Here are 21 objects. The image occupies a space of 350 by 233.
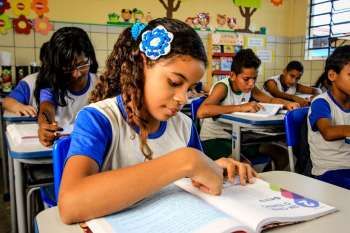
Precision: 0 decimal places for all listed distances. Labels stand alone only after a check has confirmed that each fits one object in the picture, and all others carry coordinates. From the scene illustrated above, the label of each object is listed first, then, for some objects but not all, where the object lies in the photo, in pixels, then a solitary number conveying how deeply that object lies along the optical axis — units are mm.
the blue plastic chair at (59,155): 858
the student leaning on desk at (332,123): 1504
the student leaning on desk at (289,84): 3508
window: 3855
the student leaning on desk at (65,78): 1523
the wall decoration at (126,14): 3455
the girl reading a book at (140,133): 555
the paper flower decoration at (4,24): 2947
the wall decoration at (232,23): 4039
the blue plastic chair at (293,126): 1568
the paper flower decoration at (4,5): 2934
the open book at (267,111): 2008
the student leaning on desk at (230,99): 2129
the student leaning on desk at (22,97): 2029
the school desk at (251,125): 1881
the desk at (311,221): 559
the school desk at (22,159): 1146
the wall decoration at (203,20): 3844
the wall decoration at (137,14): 3500
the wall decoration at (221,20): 3964
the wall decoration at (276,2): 4344
